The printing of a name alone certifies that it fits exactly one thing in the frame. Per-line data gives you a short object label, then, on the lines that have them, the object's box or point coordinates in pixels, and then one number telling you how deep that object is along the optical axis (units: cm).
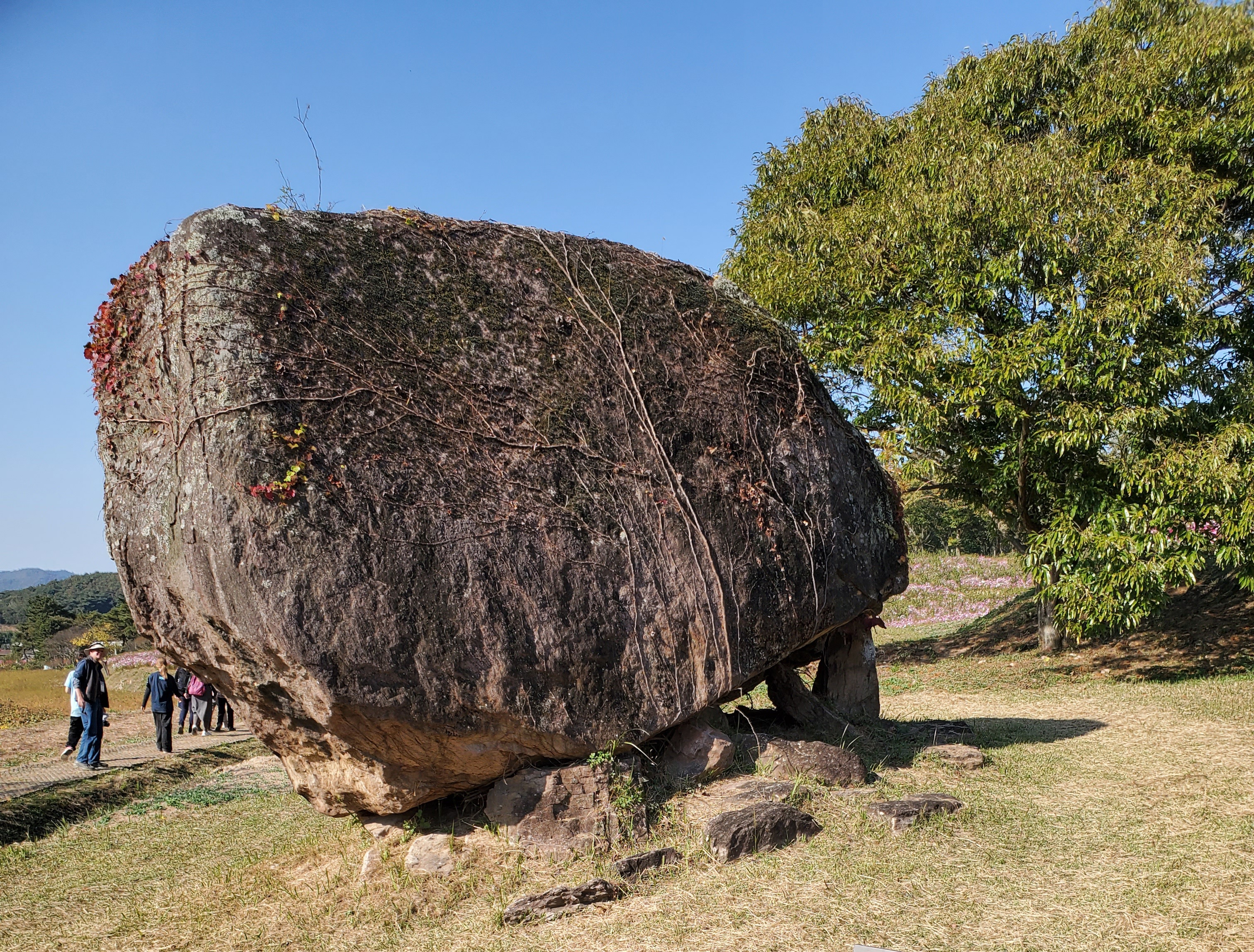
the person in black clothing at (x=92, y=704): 1201
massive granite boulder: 568
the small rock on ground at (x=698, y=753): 698
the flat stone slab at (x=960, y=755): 805
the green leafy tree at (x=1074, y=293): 1223
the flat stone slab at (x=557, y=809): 629
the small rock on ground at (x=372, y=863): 637
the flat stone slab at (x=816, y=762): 717
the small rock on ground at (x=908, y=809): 657
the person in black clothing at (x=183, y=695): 1627
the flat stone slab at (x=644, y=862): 597
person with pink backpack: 1636
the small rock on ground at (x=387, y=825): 669
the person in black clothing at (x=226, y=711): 1772
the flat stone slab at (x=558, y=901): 562
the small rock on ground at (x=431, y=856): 620
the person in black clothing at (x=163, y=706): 1379
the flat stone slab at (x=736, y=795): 665
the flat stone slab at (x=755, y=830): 620
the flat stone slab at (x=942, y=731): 890
